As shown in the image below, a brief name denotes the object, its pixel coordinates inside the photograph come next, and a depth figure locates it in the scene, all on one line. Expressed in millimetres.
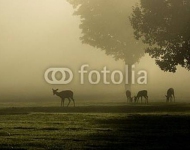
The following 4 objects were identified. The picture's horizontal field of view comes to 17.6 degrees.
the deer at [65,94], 55625
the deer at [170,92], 65250
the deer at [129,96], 65750
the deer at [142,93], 63812
